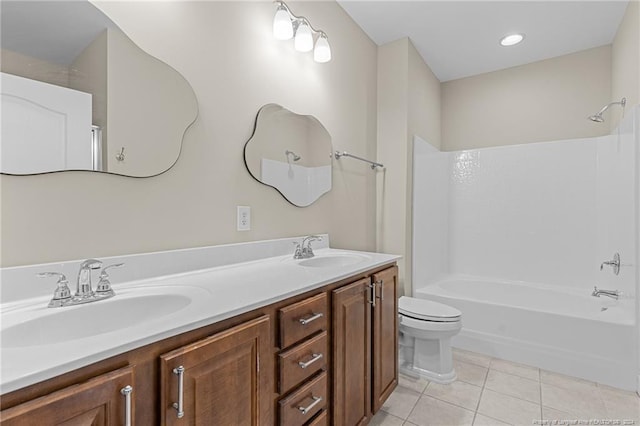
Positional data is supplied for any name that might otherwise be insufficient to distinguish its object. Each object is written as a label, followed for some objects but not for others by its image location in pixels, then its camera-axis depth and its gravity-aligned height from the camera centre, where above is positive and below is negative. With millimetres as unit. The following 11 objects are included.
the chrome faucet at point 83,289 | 868 -219
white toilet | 2092 -865
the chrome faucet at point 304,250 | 1758 -204
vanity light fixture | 1649 +1007
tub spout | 2361 -595
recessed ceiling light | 2662 +1487
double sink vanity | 583 -318
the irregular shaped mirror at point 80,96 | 902 +385
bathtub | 2090 -849
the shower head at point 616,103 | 2318 +800
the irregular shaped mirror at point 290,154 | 1650 +344
